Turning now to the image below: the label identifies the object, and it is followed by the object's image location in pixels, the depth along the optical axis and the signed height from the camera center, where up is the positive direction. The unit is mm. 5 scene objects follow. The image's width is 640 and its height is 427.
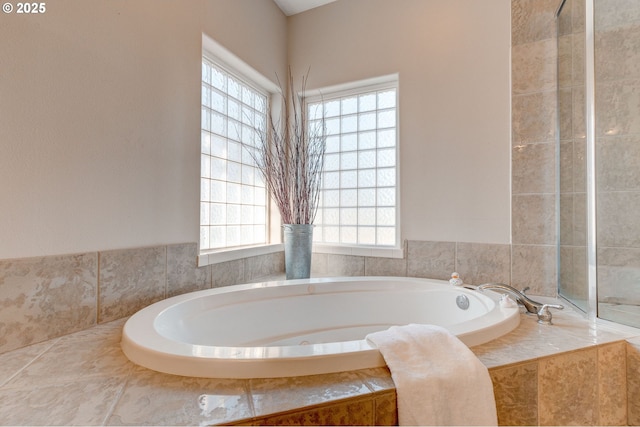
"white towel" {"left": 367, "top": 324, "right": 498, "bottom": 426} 780 -462
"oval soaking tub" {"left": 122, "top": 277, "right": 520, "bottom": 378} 843 -446
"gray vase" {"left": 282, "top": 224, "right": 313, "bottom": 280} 2113 -248
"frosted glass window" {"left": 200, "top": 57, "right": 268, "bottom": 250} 1974 +381
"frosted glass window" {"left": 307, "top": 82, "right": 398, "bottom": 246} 2332 +411
